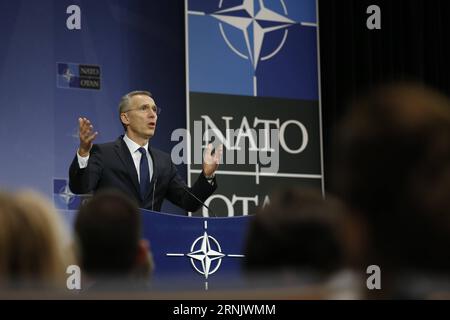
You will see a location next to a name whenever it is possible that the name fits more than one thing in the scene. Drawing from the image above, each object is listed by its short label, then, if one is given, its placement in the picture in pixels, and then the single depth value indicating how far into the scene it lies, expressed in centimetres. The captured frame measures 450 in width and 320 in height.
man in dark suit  1069
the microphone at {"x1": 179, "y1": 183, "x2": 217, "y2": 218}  1002
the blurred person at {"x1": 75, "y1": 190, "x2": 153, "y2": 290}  222
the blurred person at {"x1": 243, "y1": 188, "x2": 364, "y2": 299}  178
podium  939
